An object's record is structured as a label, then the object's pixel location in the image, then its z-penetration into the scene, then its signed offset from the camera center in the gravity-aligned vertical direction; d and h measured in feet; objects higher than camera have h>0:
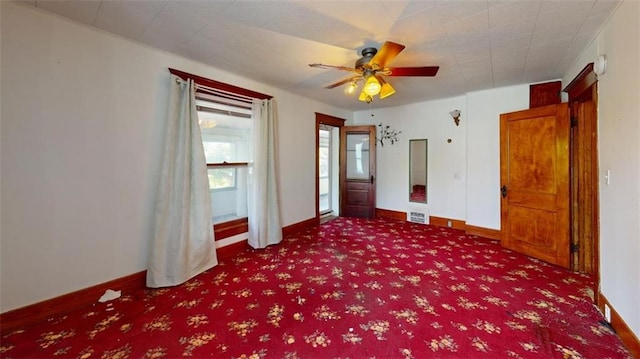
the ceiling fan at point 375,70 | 7.68 +3.37
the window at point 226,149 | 10.59 +1.22
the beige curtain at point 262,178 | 11.78 -0.12
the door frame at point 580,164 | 9.14 +0.25
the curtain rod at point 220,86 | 9.22 +3.81
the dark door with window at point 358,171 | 18.07 +0.23
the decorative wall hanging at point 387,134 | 17.71 +2.82
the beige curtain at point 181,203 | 8.52 -0.95
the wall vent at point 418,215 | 16.48 -2.86
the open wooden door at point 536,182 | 9.97 -0.47
